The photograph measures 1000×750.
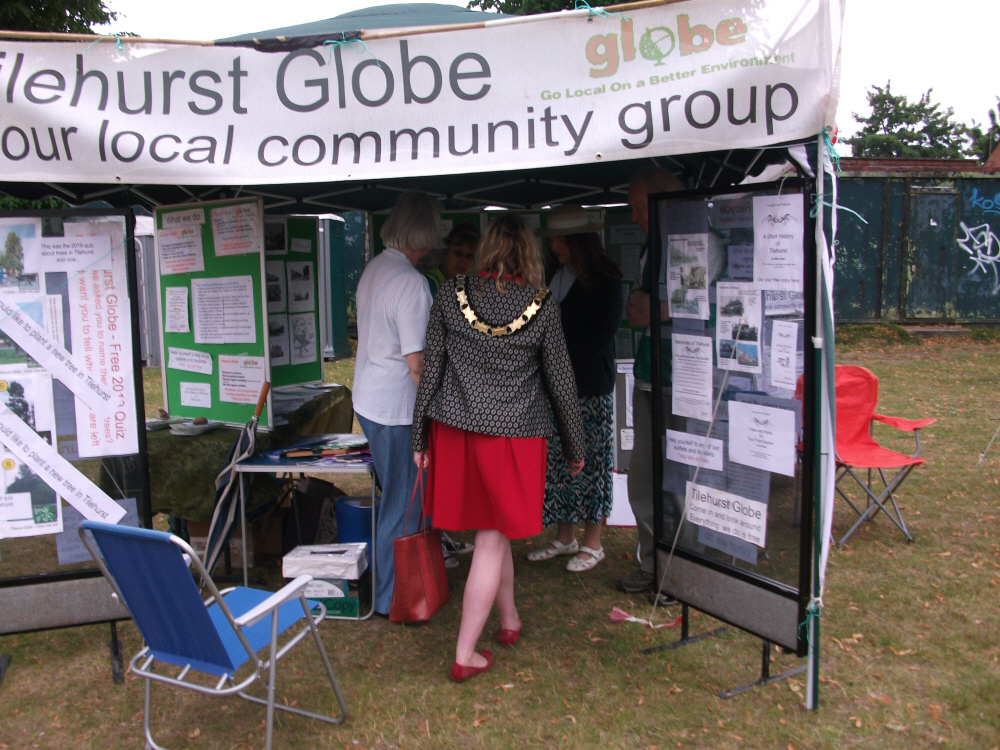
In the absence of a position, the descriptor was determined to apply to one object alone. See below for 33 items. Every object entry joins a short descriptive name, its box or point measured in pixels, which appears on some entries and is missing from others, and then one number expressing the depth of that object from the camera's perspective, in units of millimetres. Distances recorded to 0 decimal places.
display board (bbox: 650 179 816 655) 2705
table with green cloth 3893
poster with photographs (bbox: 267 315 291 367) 4551
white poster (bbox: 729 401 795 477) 2768
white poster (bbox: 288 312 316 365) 4758
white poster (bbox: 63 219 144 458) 3057
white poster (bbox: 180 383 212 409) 4293
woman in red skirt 2967
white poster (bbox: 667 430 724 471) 3053
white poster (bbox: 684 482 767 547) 2896
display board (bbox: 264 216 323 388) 4512
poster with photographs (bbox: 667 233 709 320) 3021
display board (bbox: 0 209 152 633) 3016
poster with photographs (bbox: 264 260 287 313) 4480
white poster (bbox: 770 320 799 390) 2711
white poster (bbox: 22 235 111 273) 3012
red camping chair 4582
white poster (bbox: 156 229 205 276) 4180
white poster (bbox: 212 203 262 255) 3994
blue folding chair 2281
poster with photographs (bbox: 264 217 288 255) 4469
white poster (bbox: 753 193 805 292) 2639
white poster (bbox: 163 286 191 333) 4262
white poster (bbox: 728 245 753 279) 2844
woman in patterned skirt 3873
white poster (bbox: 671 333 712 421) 3045
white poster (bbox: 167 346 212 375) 4246
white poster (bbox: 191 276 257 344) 4078
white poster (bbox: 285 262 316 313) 4652
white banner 2645
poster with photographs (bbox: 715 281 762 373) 2834
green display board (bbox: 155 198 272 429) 4047
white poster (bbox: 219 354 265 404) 4090
